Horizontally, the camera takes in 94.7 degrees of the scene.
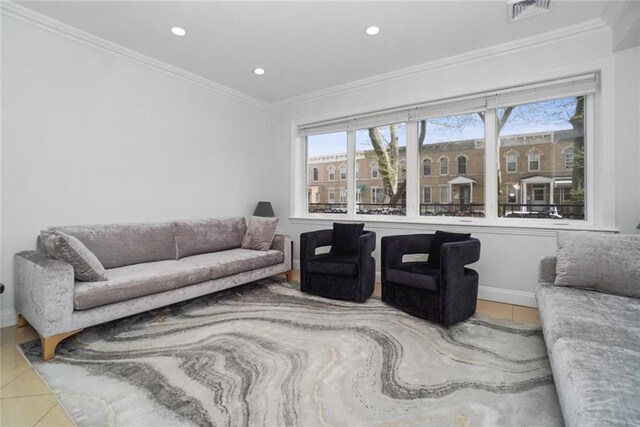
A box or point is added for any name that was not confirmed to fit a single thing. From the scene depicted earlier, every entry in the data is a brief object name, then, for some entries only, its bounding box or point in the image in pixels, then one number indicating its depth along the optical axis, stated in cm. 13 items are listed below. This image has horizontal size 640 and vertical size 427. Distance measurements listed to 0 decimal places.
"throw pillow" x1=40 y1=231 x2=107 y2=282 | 214
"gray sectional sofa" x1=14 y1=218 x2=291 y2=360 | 205
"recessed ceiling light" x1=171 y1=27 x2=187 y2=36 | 279
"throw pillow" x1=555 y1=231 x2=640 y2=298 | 198
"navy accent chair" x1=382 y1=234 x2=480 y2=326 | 246
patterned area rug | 149
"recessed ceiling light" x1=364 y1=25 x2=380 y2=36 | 280
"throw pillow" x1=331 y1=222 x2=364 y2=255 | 359
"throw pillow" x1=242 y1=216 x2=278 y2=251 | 385
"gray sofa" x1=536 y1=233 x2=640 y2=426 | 102
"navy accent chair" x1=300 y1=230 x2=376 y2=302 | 312
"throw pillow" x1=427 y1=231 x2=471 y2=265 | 294
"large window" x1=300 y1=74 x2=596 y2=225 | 299
